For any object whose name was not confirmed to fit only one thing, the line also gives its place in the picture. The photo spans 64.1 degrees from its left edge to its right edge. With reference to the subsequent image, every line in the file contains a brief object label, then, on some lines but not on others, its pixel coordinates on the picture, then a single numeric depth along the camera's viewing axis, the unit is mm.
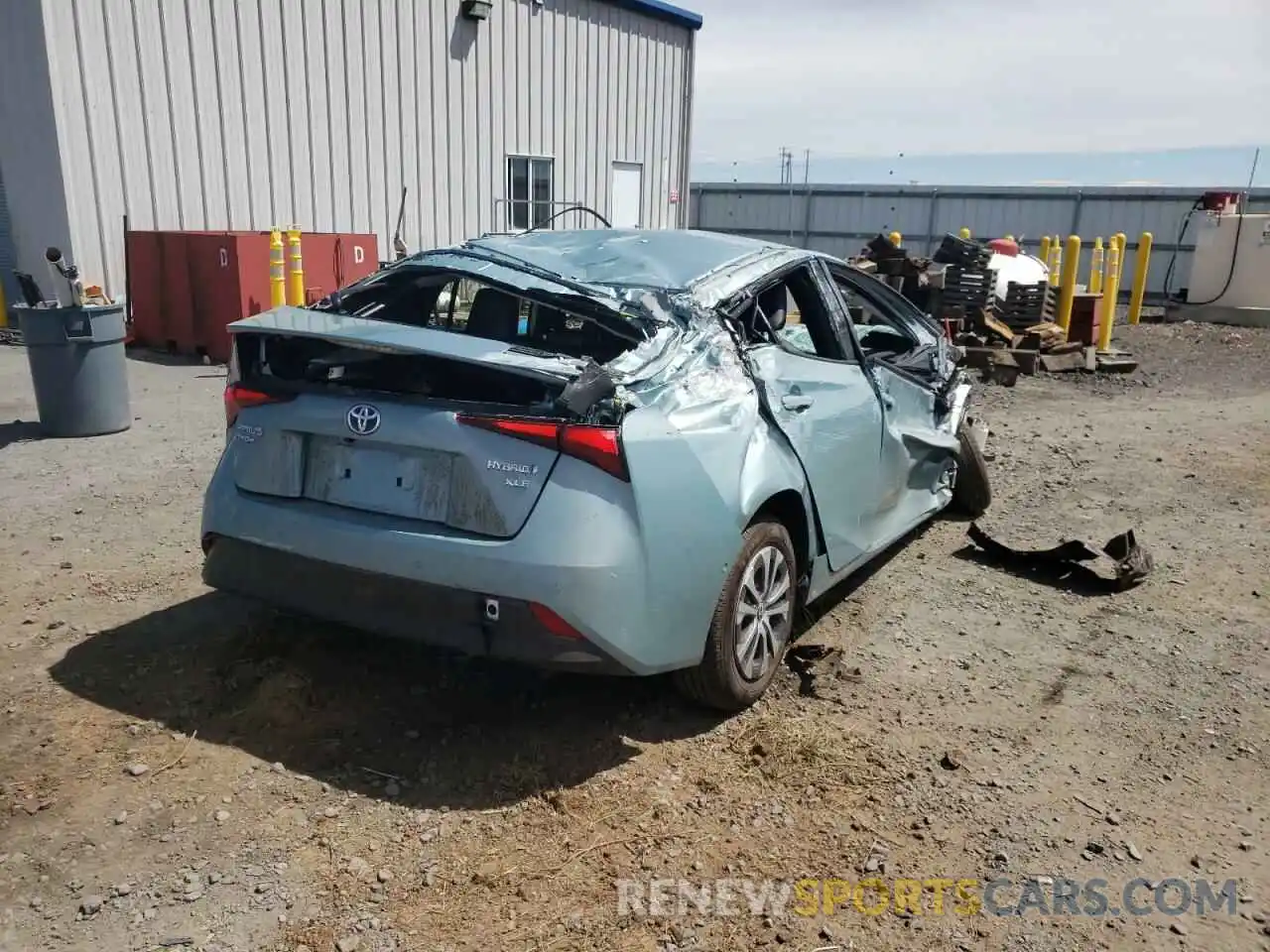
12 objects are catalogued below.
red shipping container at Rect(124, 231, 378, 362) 10242
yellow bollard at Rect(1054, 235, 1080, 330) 12992
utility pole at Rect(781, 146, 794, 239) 25062
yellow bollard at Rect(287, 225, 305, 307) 9977
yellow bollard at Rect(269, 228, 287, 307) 9633
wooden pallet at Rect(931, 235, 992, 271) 12398
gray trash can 6766
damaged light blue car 2949
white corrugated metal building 10758
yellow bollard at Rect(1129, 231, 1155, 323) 16064
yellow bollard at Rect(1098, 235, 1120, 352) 13430
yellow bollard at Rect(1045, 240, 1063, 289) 15328
